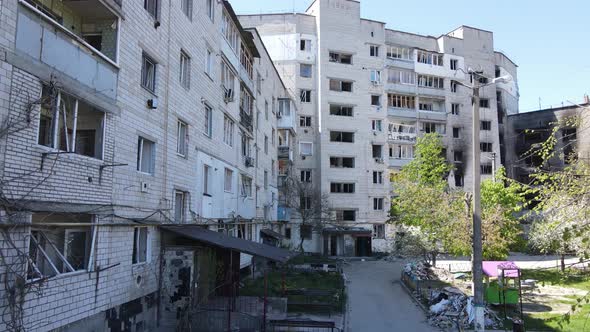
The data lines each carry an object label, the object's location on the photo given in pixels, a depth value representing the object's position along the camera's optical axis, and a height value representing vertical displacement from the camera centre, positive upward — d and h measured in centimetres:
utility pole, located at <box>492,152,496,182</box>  4847 +565
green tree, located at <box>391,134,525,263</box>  2522 -10
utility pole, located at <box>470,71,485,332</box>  1313 -54
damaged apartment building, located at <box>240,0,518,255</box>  4503 +1128
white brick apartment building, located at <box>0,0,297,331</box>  763 +111
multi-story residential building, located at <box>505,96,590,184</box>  5306 +1096
